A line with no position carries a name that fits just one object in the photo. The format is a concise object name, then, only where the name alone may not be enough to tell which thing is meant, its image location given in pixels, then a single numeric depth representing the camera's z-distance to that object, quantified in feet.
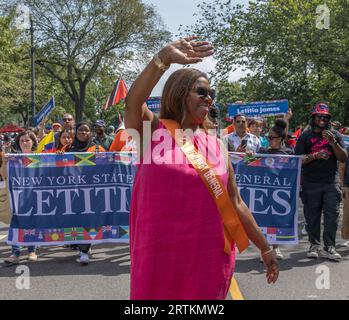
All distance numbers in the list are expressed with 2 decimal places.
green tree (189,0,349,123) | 63.72
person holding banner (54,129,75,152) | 26.27
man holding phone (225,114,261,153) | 26.55
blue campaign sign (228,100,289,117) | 50.49
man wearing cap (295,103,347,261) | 22.63
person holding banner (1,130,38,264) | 22.43
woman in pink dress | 8.16
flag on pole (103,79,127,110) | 40.93
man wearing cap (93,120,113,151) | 33.81
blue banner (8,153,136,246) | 22.49
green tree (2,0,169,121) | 122.01
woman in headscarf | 24.09
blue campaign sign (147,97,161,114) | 41.96
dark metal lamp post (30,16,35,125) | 105.60
